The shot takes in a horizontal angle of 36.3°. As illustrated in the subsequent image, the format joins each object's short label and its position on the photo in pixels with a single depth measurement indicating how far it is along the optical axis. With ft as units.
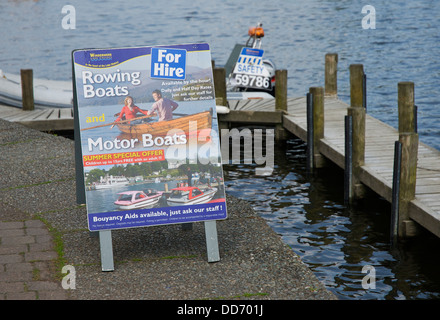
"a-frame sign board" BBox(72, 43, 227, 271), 18.42
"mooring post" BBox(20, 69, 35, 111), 45.65
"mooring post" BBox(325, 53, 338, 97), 47.01
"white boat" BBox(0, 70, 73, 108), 50.60
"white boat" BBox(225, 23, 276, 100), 50.29
